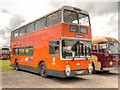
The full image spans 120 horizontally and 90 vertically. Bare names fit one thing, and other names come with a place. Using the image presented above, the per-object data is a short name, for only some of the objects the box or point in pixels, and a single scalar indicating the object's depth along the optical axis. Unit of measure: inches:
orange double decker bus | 322.2
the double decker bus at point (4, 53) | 1405.0
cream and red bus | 427.8
